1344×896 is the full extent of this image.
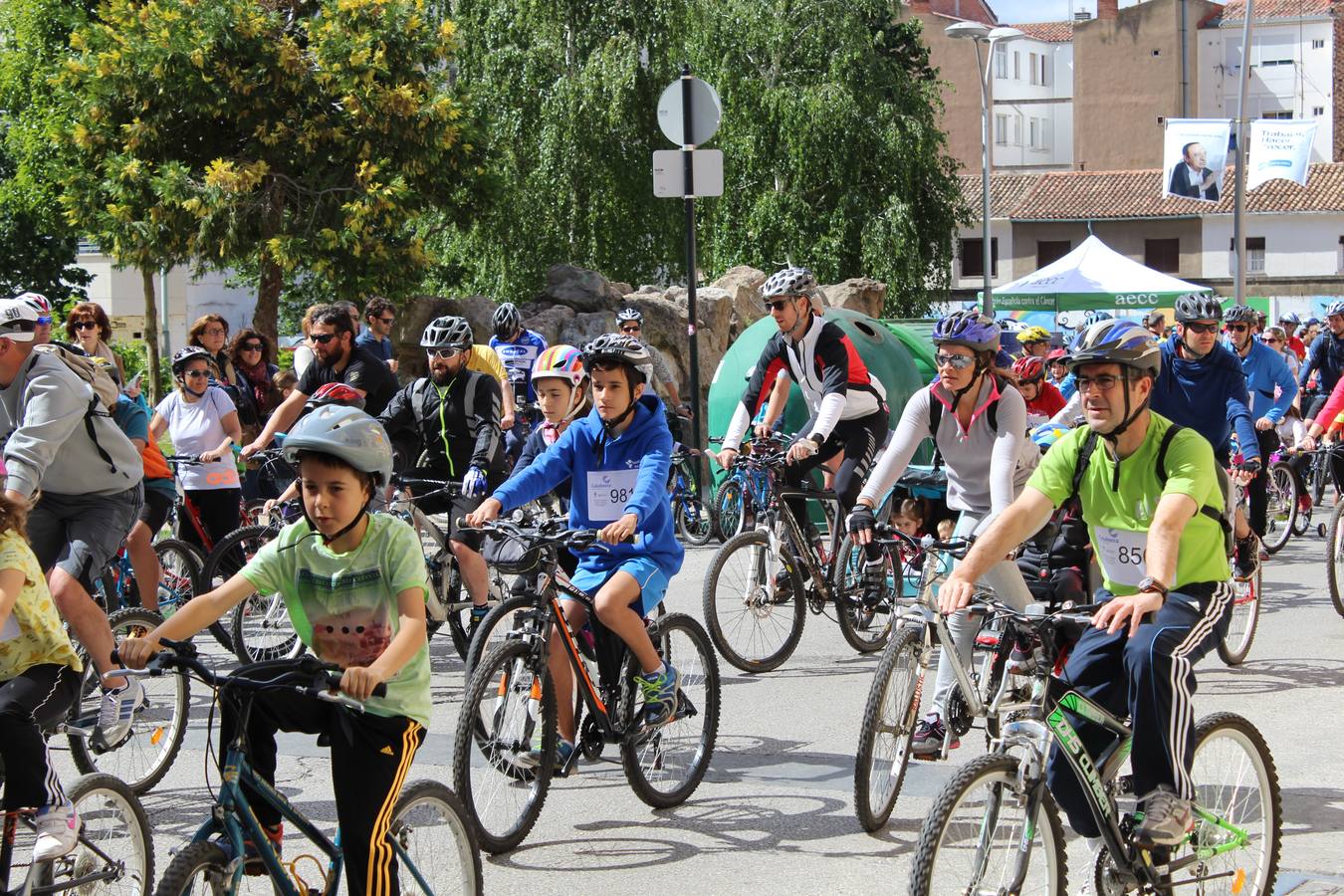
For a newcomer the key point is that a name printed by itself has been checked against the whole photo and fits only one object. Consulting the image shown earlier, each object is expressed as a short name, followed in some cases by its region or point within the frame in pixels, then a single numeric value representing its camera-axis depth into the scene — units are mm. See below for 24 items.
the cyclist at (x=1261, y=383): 22781
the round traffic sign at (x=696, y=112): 28219
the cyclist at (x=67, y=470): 12195
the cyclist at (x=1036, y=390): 20641
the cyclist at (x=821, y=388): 19234
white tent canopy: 72312
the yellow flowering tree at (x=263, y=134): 41281
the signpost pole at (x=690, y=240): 28219
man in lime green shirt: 8875
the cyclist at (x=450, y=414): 18500
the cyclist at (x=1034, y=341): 24958
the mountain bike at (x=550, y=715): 11336
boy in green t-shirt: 7914
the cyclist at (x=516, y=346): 27234
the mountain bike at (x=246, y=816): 7340
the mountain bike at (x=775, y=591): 18219
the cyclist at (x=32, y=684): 8500
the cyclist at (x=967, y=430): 14203
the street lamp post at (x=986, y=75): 62687
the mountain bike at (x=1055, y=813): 8180
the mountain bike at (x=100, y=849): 8453
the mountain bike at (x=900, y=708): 11578
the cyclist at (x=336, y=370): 20203
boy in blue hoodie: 12109
